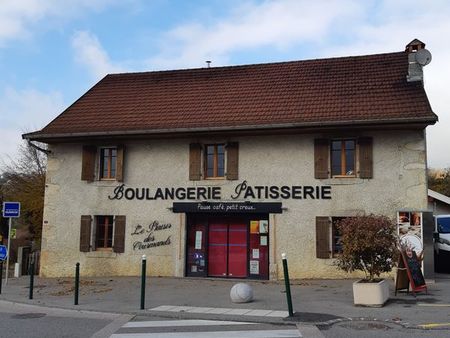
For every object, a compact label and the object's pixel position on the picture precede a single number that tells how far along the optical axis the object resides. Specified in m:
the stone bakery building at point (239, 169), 15.90
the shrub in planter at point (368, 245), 10.91
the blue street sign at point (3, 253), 14.86
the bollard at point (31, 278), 12.70
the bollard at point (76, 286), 11.73
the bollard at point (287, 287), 9.36
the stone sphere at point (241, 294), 11.42
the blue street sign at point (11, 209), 15.89
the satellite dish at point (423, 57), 16.72
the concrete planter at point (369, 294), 10.59
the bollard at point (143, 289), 10.86
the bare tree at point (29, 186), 32.47
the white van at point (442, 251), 18.05
